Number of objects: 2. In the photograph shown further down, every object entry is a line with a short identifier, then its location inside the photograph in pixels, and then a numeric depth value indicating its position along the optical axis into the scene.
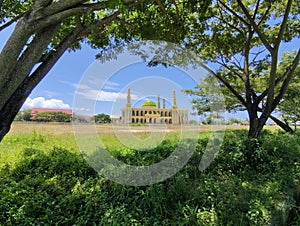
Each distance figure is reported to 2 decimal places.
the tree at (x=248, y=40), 5.35
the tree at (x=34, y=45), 2.14
